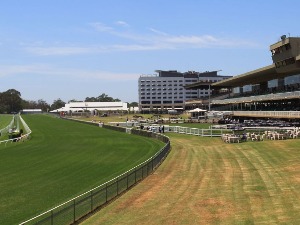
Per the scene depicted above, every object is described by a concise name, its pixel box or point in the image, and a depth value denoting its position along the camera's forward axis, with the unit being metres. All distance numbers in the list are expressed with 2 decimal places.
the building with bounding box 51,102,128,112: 181.09
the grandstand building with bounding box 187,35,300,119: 63.59
